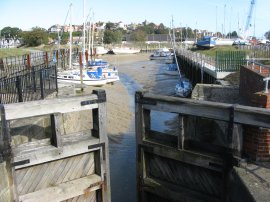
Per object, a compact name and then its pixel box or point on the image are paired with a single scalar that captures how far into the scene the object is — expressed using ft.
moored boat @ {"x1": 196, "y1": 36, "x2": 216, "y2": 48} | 158.21
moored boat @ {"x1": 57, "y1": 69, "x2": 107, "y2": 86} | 72.70
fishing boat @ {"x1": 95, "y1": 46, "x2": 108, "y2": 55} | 216.23
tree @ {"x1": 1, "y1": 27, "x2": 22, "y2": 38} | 359.03
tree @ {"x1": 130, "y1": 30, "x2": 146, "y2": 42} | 371.61
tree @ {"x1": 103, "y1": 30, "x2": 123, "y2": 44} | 317.64
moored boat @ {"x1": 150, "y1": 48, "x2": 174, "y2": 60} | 214.32
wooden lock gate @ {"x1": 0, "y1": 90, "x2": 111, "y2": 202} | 14.72
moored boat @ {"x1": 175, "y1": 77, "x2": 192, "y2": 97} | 71.19
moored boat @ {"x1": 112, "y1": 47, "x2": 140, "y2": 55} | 248.86
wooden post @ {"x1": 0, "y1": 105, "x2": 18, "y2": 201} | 14.41
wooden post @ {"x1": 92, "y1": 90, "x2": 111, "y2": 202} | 17.06
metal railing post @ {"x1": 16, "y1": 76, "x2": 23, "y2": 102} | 25.80
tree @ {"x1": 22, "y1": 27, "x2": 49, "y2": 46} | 260.61
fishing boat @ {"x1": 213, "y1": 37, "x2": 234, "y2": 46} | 166.73
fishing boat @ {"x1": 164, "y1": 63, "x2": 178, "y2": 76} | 121.34
